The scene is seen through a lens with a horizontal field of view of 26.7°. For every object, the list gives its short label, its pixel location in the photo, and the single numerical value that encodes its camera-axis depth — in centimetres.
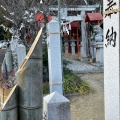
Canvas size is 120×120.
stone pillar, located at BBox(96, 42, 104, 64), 1125
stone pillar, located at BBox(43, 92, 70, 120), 302
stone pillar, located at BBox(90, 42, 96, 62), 1252
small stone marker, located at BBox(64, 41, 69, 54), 1879
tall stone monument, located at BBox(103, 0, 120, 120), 250
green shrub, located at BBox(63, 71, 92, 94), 716
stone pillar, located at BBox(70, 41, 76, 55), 1767
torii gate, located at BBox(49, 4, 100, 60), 1205
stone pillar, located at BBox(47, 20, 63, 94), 548
